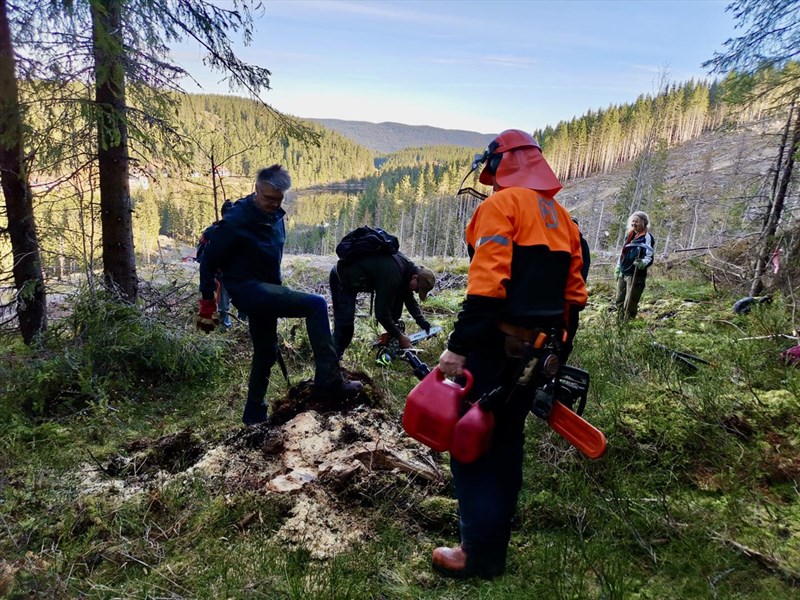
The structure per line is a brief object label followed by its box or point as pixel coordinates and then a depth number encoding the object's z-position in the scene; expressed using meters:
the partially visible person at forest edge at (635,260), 7.73
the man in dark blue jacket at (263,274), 3.52
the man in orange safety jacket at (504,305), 2.01
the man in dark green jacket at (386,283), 4.49
